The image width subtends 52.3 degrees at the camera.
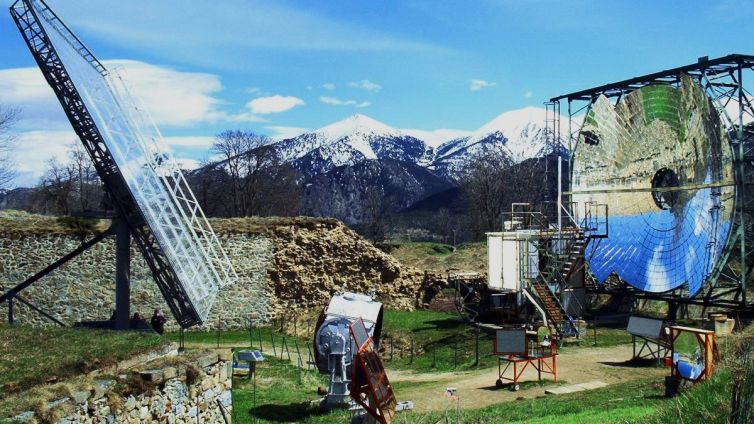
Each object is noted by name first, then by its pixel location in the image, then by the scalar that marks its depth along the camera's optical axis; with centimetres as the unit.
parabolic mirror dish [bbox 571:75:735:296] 2505
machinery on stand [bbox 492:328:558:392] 1820
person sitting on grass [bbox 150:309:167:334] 2405
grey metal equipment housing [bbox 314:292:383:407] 1661
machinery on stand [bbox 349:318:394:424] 1270
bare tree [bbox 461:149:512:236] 6625
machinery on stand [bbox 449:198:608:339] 2846
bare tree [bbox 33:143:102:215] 5653
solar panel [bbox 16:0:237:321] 1568
